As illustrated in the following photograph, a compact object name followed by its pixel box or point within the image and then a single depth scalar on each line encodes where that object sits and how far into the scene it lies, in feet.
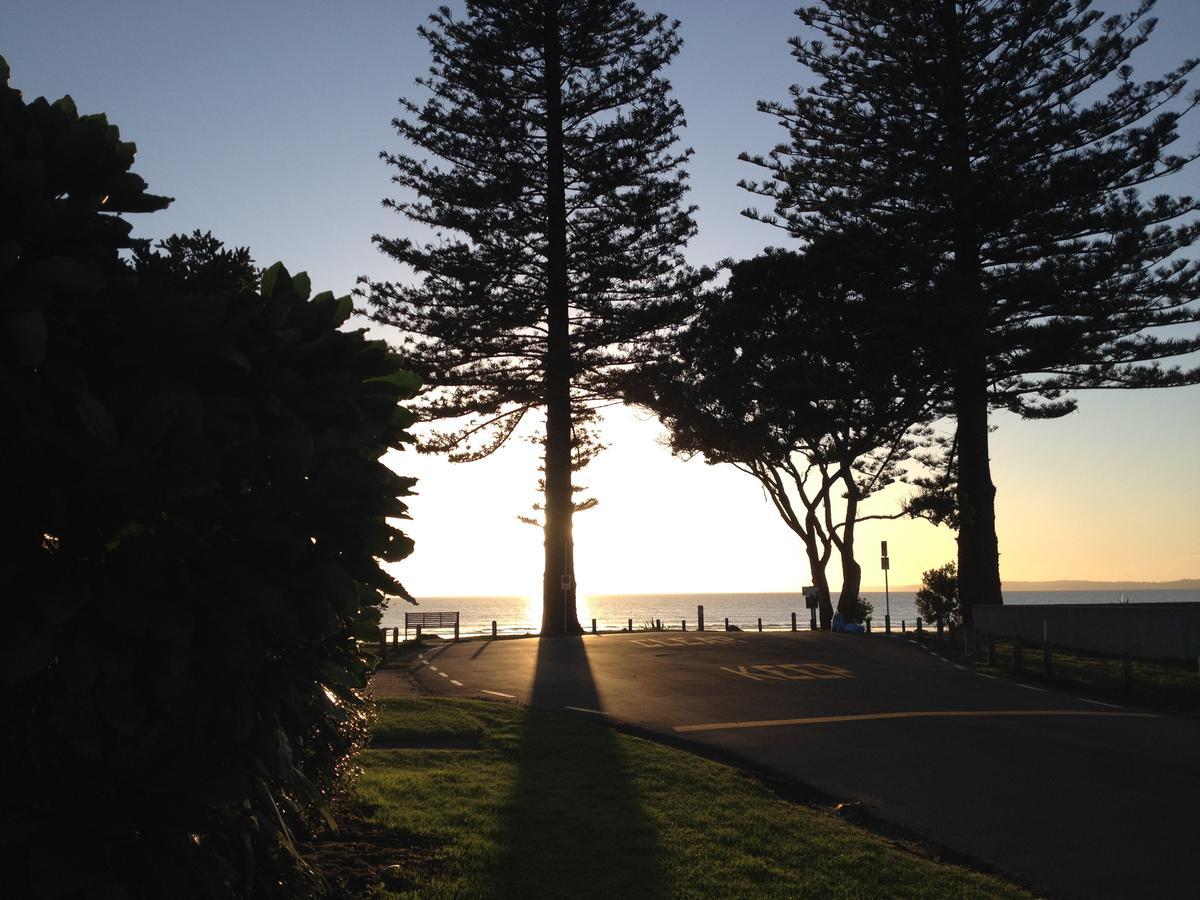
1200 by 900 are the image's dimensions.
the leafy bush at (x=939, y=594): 128.26
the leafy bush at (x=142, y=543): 10.02
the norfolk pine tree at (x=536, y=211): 113.29
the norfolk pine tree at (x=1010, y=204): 95.14
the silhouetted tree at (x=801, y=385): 106.22
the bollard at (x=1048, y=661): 57.82
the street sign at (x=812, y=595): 117.80
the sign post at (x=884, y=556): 98.81
